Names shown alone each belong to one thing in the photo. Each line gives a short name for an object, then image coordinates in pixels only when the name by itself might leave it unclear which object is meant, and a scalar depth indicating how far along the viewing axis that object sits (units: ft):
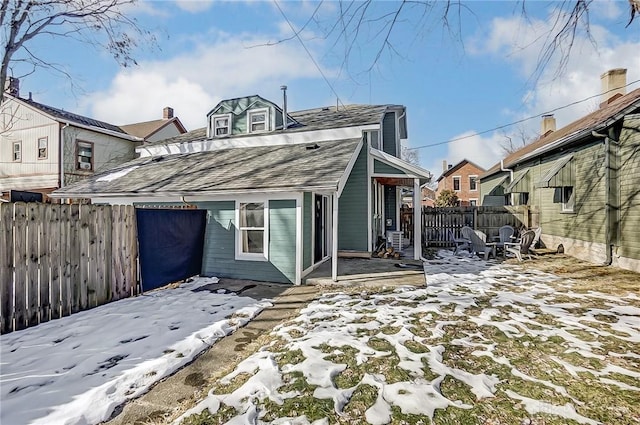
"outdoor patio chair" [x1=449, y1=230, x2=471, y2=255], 37.09
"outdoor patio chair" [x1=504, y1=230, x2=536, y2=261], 31.96
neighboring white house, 54.70
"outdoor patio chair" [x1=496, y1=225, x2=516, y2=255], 36.99
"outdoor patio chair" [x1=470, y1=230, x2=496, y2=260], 33.04
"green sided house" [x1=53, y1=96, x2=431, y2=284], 24.12
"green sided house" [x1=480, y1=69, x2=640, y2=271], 25.07
